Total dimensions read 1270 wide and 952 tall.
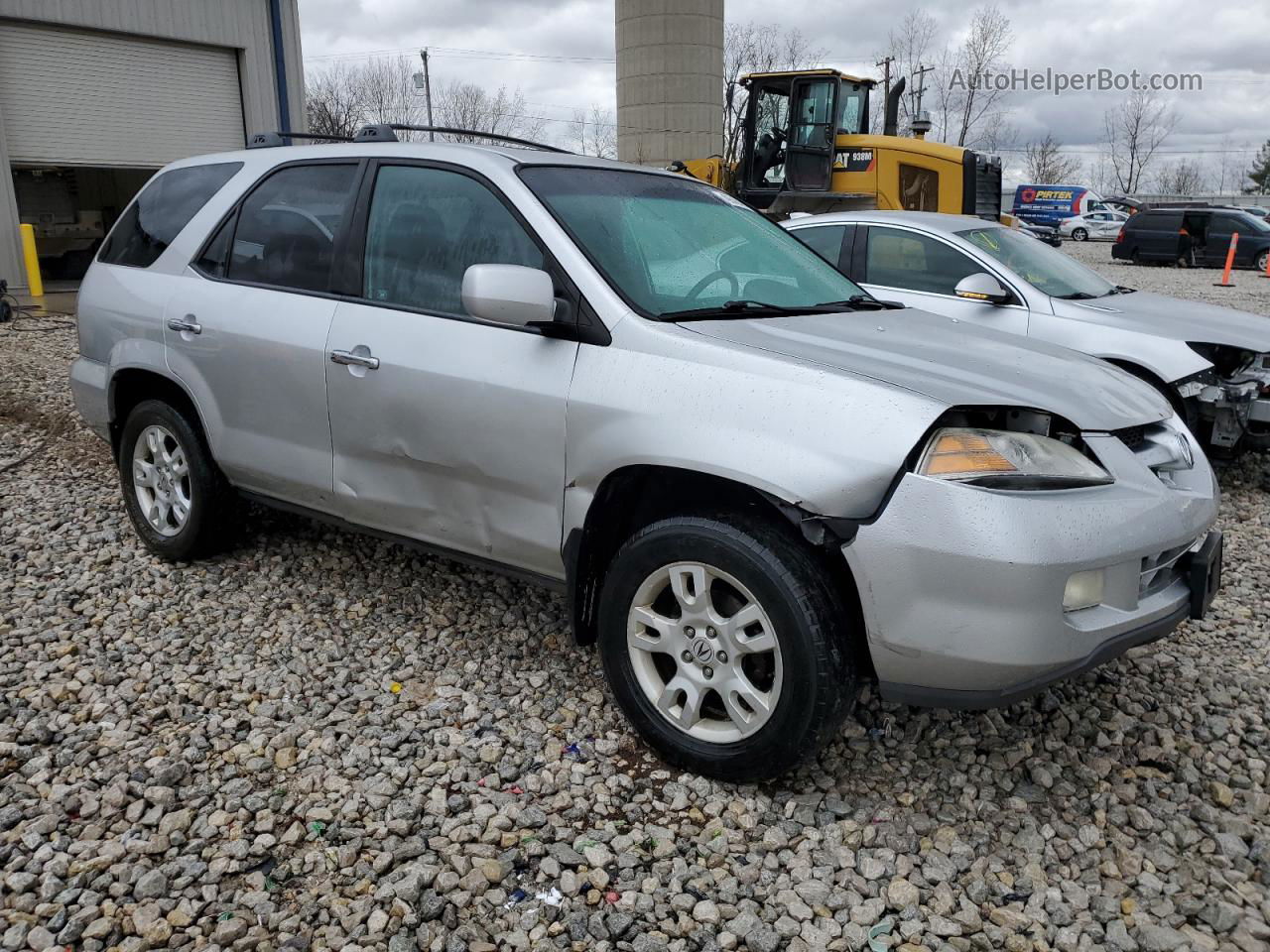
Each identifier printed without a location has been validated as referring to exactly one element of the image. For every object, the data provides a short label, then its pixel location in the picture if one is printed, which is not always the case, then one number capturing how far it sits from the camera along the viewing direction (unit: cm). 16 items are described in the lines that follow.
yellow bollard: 1477
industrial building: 1473
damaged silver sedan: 571
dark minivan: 2569
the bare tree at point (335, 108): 4472
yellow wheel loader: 1398
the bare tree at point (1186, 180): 8756
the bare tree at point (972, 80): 5612
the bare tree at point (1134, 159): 7706
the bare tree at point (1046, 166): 7794
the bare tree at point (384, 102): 5088
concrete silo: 2672
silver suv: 248
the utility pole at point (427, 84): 5037
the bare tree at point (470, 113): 5169
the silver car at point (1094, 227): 4006
